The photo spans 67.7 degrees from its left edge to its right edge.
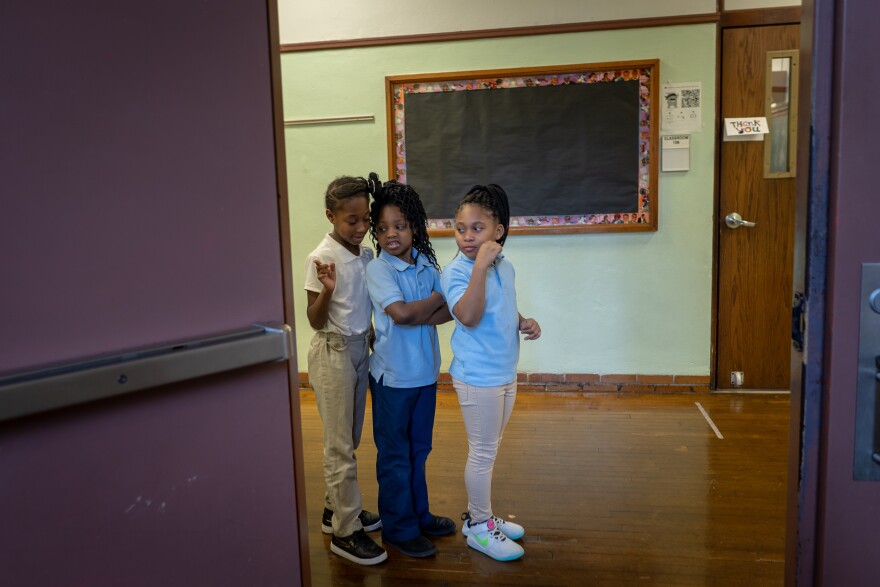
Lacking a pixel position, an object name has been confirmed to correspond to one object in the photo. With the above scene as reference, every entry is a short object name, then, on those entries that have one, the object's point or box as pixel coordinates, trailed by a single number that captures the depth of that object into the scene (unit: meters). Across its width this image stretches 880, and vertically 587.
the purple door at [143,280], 0.73
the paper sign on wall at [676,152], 3.59
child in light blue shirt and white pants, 1.92
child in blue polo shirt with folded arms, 1.96
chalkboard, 3.62
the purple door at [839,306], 0.85
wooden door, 3.54
